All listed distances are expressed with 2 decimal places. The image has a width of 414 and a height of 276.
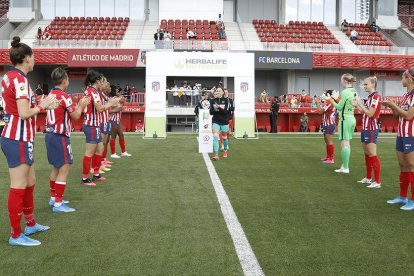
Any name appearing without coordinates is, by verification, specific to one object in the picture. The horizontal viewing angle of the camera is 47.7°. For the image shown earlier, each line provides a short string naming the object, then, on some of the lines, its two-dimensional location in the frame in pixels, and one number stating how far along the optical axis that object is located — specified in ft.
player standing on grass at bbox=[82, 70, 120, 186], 27.17
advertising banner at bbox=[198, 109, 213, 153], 45.96
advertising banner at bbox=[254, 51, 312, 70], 101.96
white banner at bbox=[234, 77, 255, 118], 64.18
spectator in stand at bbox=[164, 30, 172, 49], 100.67
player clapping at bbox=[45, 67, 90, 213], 20.01
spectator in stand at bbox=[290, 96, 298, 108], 92.32
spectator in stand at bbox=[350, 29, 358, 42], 116.78
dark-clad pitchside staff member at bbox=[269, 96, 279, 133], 85.15
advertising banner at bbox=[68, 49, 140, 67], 101.04
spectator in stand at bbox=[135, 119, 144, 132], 87.74
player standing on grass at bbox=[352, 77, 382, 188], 25.72
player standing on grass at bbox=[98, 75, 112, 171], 30.17
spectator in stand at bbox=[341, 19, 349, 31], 125.18
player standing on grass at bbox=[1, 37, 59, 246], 14.64
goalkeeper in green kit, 30.29
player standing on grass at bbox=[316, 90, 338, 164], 39.09
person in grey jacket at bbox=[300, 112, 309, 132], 89.97
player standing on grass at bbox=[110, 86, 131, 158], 40.29
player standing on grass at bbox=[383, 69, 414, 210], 20.33
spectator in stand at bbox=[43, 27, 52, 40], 106.27
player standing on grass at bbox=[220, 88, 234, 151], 41.28
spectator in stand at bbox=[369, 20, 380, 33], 124.16
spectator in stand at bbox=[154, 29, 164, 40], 103.83
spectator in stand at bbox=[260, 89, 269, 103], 94.39
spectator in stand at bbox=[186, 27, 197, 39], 109.09
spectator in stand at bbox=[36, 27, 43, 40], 104.84
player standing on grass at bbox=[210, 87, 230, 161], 40.63
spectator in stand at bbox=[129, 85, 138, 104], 91.01
